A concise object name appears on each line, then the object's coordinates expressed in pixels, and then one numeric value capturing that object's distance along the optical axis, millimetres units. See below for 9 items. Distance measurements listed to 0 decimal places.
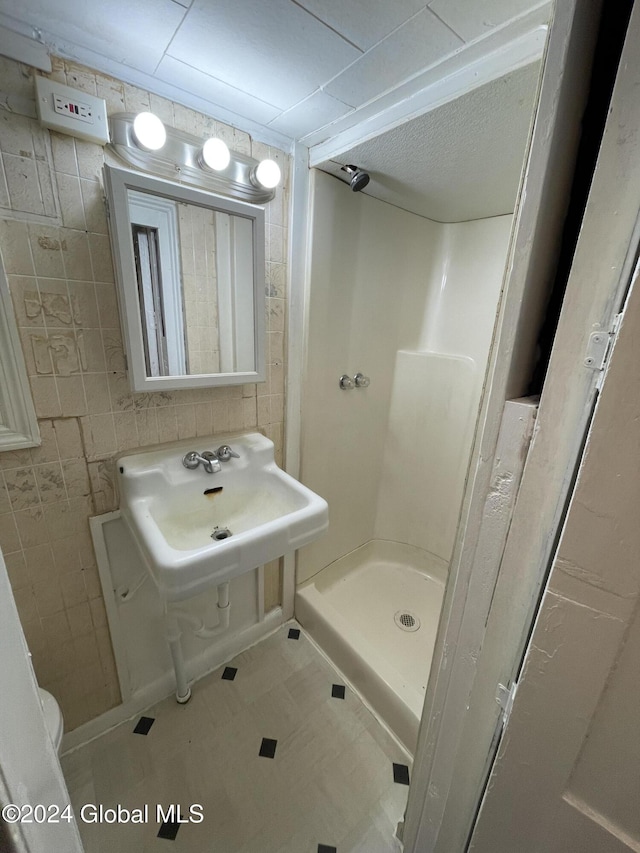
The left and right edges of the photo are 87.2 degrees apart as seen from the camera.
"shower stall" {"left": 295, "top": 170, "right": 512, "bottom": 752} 1330
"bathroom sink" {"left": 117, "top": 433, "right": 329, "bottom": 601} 819
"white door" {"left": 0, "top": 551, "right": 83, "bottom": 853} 336
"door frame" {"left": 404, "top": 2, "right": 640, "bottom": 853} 361
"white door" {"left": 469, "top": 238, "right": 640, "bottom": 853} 330
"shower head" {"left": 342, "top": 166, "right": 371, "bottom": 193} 1098
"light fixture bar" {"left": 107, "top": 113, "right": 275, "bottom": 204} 852
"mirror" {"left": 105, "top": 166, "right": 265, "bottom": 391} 890
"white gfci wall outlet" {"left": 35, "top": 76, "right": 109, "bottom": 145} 745
